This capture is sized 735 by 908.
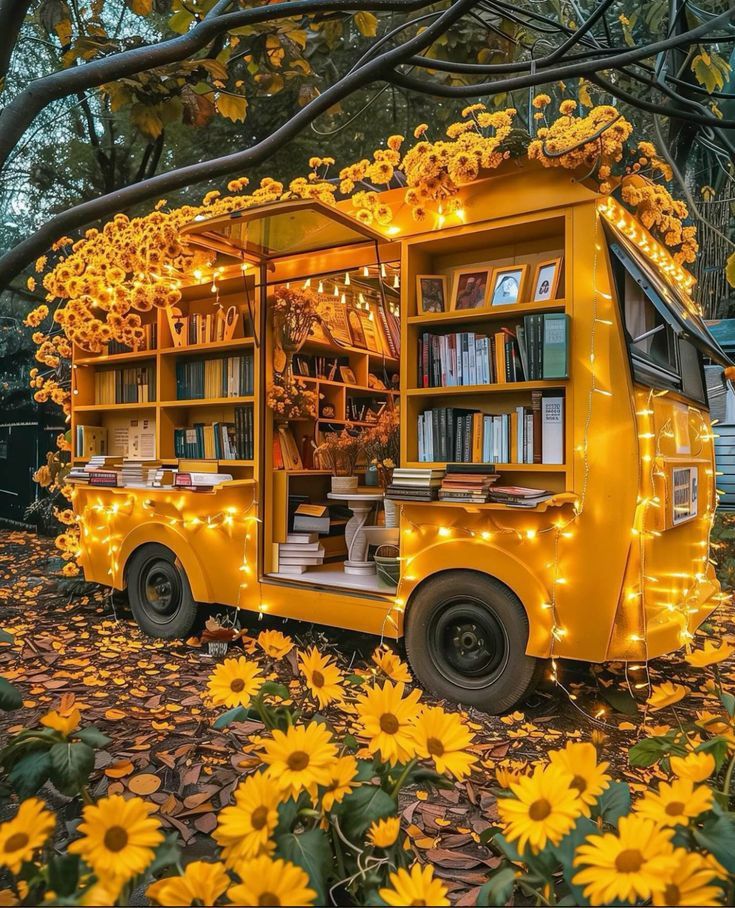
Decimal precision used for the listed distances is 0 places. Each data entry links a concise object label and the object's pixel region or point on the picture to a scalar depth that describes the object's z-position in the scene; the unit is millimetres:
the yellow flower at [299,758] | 1100
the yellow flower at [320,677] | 1451
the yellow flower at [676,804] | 997
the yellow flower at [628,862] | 847
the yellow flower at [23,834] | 924
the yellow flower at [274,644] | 1684
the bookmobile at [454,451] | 3129
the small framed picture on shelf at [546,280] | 3371
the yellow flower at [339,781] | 1112
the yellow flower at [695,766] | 1127
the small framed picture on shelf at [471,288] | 3693
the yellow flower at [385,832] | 1069
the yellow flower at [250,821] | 994
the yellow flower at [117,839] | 913
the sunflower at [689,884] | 828
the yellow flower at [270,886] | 854
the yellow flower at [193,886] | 899
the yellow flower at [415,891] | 908
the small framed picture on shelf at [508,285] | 3500
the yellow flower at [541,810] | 966
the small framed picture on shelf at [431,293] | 3773
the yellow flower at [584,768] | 1085
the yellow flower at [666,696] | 1525
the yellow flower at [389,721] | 1213
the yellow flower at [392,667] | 1534
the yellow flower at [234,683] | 1471
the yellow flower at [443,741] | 1175
